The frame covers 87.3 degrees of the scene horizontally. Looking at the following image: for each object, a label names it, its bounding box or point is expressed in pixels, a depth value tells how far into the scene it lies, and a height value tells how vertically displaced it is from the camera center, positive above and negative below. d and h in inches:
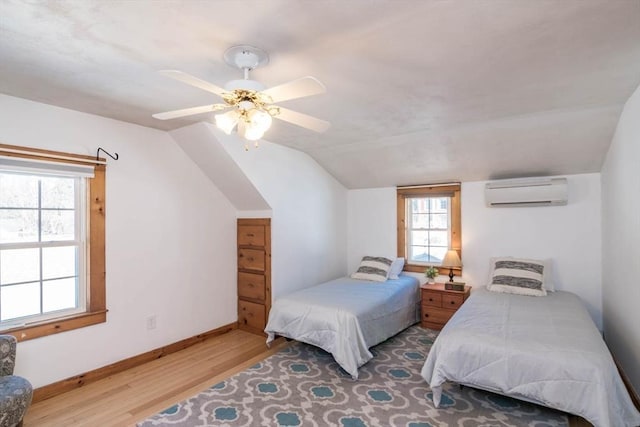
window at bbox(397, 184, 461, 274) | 176.7 -4.5
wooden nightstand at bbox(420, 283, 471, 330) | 157.0 -42.2
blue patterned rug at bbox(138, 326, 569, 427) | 91.2 -55.7
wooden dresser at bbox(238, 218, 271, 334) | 155.6 -27.3
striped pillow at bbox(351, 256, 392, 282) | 172.6 -28.5
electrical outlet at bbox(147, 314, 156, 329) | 131.2 -41.5
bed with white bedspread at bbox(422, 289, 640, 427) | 77.6 -37.6
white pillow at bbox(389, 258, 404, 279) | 177.3 -28.4
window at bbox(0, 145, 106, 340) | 100.4 -8.3
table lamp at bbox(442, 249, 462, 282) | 167.3 -23.0
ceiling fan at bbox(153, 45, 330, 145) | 64.6 +24.2
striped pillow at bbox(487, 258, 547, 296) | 140.7 -27.1
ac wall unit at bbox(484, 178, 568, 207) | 144.7 +10.1
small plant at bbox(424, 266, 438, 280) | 172.2 -29.8
